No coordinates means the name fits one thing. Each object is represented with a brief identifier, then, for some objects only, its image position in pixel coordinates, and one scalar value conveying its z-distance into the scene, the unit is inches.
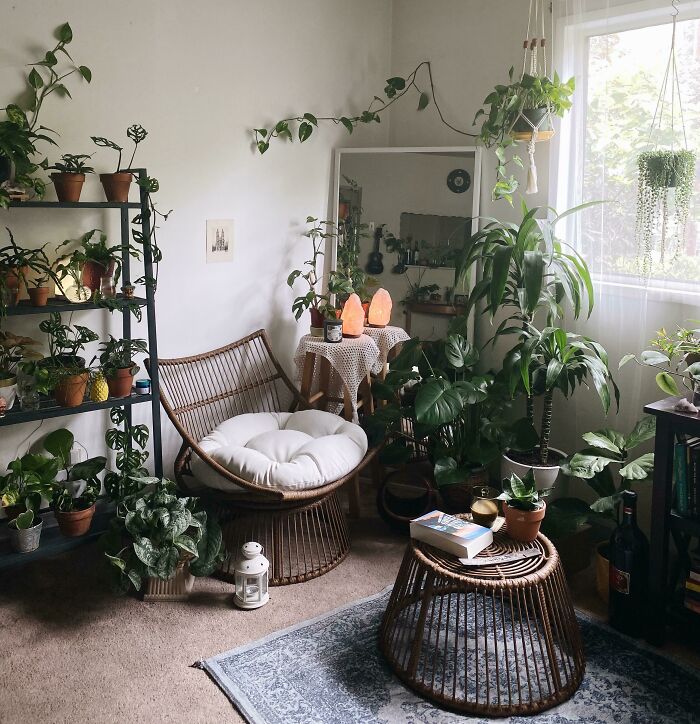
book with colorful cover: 89.0
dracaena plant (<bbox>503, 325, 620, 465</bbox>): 112.7
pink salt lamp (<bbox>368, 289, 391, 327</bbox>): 140.6
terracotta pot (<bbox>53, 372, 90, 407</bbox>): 108.5
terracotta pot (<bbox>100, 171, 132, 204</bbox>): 112.3
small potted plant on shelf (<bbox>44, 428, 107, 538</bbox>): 110.7
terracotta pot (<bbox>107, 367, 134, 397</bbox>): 113.7
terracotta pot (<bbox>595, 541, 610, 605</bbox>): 109.0
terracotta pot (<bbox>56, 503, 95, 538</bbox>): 110.0
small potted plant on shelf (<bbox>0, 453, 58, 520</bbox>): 109.8
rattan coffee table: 86.0
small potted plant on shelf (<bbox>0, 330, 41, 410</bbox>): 107.3
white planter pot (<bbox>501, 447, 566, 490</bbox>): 116.3
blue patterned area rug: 84.9
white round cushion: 111.3
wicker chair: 113.1
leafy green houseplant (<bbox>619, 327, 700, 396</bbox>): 95.8
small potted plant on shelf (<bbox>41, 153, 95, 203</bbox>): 108.6
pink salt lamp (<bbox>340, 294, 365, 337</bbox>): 135.7
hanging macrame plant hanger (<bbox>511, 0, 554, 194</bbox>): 121.1
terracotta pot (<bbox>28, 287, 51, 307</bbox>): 106.6
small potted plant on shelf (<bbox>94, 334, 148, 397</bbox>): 113.3
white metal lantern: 104.7
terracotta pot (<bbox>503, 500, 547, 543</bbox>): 92.0
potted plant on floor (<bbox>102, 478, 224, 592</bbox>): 103.3
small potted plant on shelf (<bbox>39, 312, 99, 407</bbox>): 108.7
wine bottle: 98.9
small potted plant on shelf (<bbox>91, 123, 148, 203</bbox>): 112.3
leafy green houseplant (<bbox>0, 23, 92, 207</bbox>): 101.6
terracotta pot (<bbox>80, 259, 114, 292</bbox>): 112.1
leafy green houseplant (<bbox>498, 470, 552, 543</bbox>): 92.1
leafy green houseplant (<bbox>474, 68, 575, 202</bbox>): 118.7
